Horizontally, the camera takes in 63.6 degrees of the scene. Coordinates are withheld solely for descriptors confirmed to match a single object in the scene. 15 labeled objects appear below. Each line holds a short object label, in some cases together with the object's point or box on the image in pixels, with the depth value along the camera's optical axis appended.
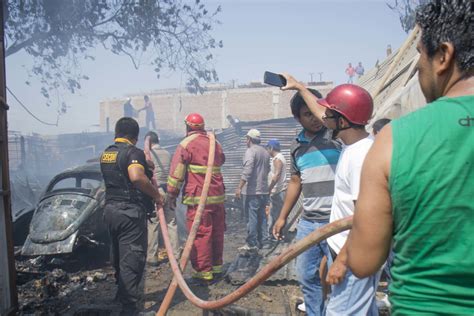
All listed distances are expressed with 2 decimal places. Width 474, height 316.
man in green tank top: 1.14
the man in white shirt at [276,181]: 8.28
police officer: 4.40
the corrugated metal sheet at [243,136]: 14.53
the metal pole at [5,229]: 3.86
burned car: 5.86
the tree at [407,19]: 12.61
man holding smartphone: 2.47
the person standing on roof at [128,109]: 19.41
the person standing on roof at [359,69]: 18.83
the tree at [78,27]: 9.34
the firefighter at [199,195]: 5.32
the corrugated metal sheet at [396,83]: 5.11
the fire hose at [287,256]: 1.89
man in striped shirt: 3.40
